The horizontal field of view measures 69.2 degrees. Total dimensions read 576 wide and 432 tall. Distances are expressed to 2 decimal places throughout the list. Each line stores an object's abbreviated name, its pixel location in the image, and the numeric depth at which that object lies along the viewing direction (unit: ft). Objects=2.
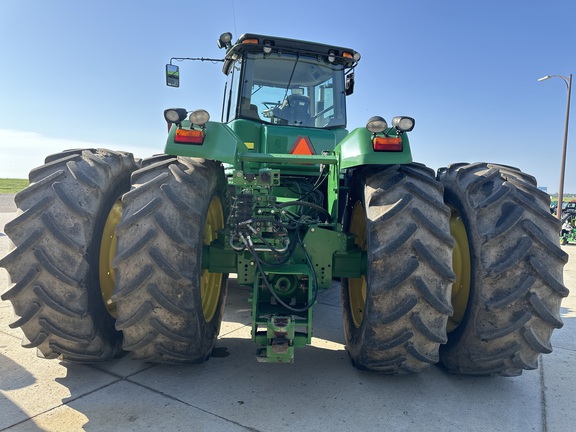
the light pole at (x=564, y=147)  54.29
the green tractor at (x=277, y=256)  8.61
